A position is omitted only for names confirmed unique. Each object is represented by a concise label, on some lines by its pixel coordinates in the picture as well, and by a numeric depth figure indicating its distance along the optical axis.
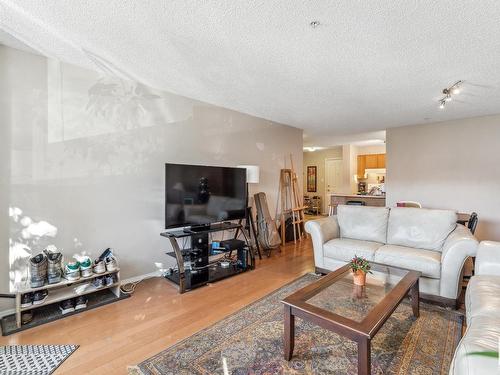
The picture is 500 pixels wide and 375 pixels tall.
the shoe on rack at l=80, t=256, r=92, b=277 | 2.51
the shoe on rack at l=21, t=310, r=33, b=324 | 2.23
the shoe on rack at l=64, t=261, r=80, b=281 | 2.43
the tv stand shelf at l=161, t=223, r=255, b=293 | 2.98
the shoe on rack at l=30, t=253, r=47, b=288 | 2.25
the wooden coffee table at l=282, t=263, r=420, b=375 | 1.43
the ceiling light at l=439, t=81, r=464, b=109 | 3.09
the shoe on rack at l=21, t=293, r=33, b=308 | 2.20
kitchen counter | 6.11
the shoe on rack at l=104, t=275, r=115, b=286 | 2.68
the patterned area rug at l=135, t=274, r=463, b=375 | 1.67
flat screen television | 3.06
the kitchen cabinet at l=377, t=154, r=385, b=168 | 8.01
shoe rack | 2.17
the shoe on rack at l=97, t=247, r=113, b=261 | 2.79
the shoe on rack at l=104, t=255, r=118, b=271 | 2.68
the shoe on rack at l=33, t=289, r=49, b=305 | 2.26
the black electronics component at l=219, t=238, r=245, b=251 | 3.44
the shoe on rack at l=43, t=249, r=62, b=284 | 2.35
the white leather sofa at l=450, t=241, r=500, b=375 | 1.09
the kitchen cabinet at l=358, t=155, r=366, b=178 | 8.59
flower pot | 2.12
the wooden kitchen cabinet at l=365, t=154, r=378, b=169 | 8.20
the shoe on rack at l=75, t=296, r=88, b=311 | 2.47
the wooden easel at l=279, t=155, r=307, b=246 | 5.33
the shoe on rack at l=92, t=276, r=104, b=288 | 2.61
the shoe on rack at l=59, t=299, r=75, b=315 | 2.41
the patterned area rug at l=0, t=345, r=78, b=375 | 1.68
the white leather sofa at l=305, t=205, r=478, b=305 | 2.46
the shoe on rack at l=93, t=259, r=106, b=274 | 2.60
